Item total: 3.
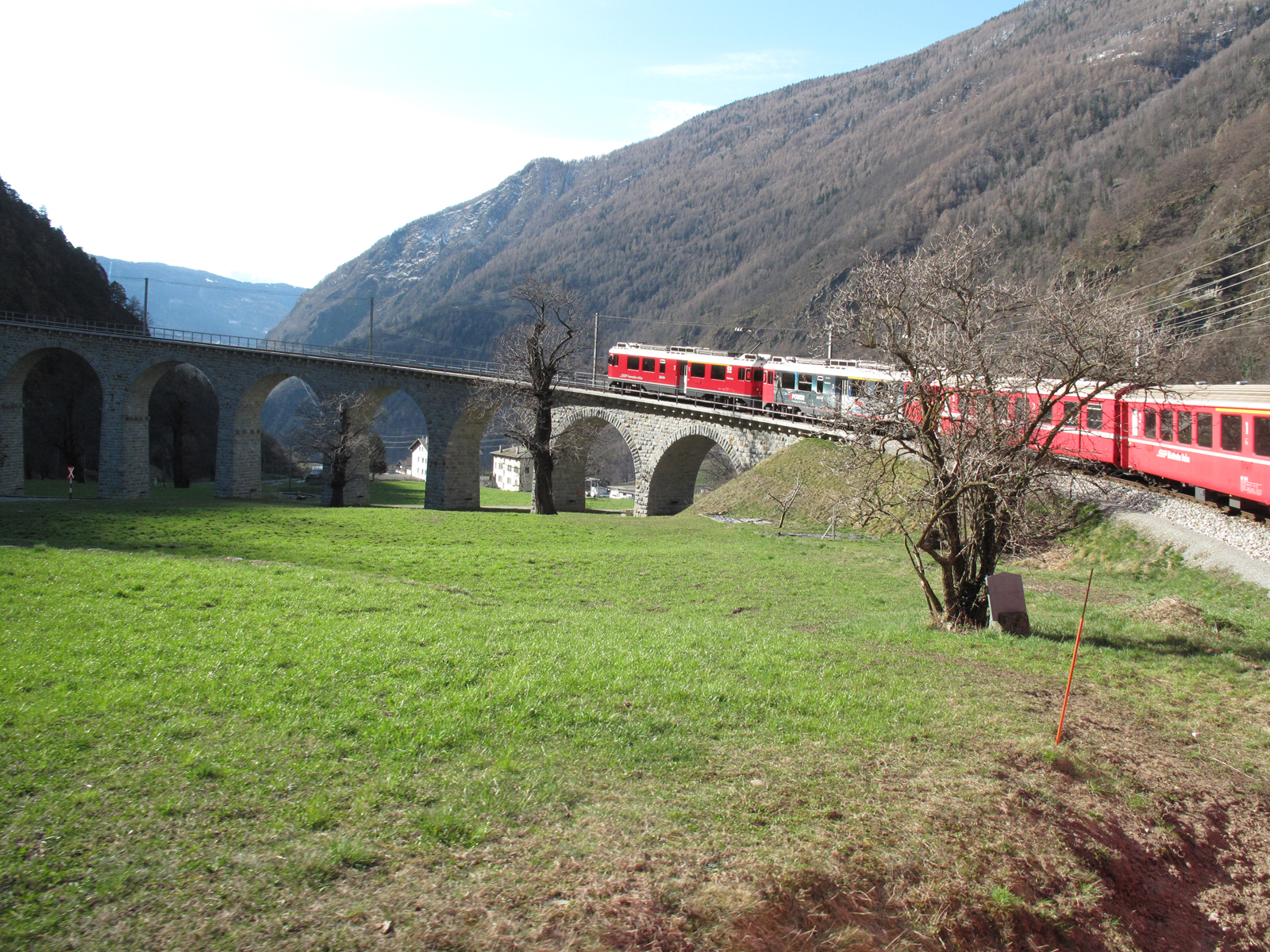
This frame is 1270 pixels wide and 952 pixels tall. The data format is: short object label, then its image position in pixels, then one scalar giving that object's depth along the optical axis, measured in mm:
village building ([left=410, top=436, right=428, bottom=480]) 102188
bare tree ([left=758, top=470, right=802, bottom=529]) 25891
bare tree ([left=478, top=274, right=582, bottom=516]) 30844
